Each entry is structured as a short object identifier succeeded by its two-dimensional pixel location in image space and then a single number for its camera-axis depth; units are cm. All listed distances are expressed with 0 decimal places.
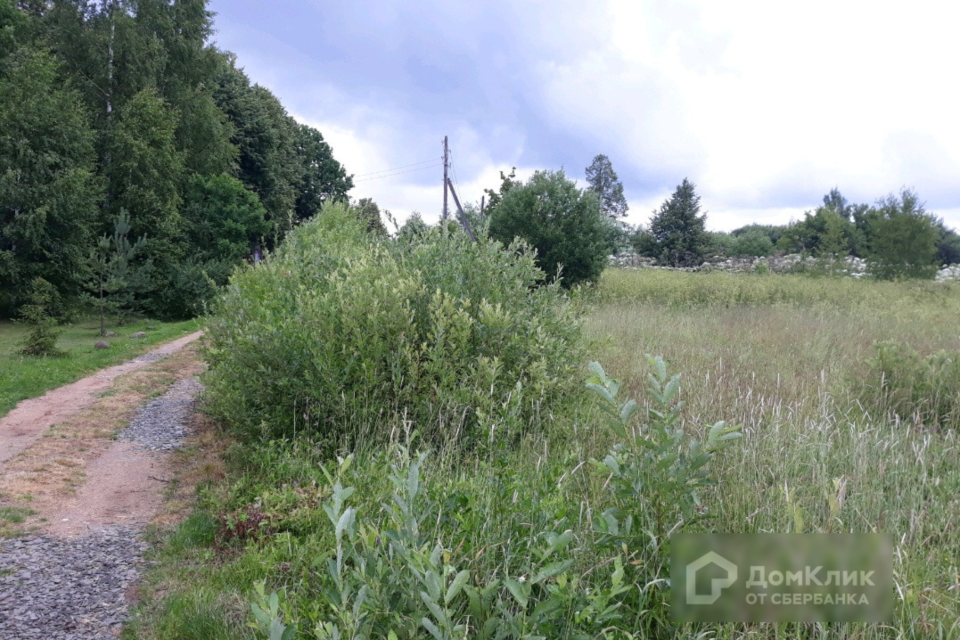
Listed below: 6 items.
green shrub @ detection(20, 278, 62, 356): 1148
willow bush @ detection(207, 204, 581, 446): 427
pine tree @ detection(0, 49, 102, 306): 1733
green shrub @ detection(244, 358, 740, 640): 185
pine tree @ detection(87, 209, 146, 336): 1574
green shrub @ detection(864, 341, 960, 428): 529
